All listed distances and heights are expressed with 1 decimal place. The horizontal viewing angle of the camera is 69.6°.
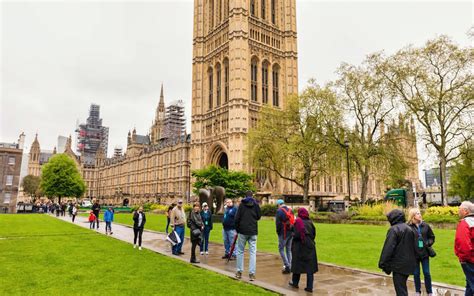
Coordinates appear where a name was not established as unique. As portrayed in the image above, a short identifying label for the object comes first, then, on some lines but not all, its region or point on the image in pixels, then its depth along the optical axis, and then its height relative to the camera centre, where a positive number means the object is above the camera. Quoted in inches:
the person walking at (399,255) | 211.2 -37.9
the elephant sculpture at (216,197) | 681.6 -9.9
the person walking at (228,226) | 414.9 -40.7
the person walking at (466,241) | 207.0 -28.5
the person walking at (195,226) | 389.4 -39.3
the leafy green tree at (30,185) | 3959.2 +81.8
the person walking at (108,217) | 710.5 -50.6
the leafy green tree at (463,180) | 1469.0 +71.7
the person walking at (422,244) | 251.9 -36.9
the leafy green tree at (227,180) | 1510.8 +60.5
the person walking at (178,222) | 455.5 -39.6
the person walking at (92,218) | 857.7 -64.1
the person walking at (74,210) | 1168.6 -62.2
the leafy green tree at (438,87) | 1087.0 +348.1
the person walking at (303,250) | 267.0 -45.1
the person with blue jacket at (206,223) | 458.4 -40.4
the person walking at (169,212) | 622.0 -34.8
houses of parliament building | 2110.0 +759.0
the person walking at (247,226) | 312.3 -30.8
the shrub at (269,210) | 1308.8 -63.5
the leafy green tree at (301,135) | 1338.6 +240.2
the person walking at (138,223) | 494.8 -44.0
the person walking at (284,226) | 344.5 -32.8
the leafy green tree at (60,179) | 2571.4 +100.5
